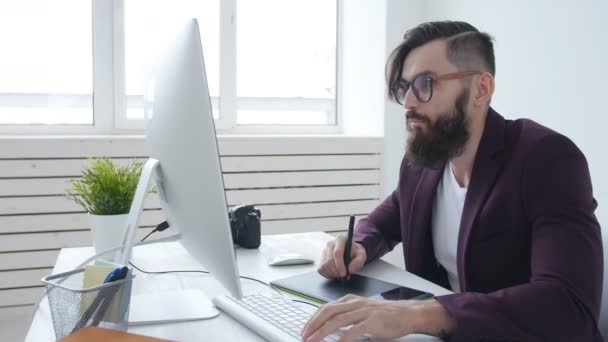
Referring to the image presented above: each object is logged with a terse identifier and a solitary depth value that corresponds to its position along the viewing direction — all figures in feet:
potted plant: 4.60
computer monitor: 2.87
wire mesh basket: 2.99
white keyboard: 3.15
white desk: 3.29
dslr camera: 5.34
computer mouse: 4.82
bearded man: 3.22
